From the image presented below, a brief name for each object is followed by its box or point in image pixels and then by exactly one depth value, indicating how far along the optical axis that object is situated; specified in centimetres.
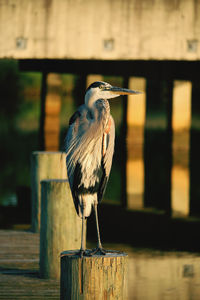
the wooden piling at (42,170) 1436
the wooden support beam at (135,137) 2889
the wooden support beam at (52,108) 3106
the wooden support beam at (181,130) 3008
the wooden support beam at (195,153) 2381
